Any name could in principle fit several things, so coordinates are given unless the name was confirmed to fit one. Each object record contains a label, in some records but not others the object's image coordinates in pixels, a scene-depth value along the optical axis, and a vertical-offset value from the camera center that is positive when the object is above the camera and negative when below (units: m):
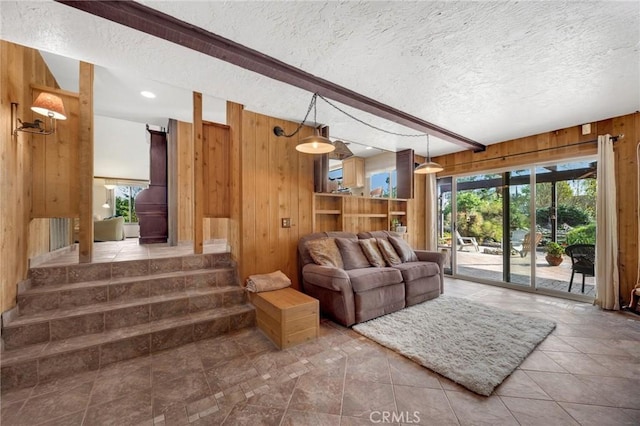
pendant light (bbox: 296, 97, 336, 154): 2.49 +0.73
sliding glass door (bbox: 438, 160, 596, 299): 3.88 -0.16
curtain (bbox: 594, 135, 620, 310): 3.32 -0.26
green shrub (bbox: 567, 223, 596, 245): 3.73 -0.33
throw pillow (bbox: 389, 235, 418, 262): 3.96 -0.59
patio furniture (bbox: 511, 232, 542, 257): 4.20 -0.55
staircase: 1.90 -0.93
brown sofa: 2.82 -0.88
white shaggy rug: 1.97 -1.25
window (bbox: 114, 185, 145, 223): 8.82 +0.56
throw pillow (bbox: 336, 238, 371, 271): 3.39 -0.57
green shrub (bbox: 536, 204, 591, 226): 3.83 -0.04
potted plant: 4.04 -0.65
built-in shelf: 4.06 +0.04
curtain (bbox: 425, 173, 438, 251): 5.41 -0.02
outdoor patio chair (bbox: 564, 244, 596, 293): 3.71 -0.68
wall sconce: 2.09 +0.90
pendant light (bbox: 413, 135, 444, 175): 3.75 +0.71
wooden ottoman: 2.35 -1.03
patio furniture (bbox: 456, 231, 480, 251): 5.09 -0.58
